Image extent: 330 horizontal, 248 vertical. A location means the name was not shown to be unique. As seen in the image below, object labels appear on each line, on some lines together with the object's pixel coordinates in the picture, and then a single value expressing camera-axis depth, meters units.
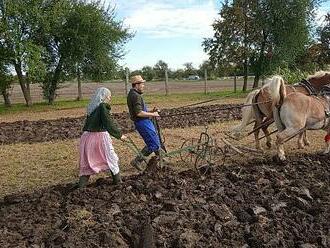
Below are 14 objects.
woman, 7.33
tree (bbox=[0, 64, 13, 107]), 25.52
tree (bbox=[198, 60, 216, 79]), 33.32
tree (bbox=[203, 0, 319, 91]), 30.94
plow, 8.20
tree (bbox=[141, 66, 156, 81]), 65.81
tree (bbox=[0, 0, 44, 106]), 23.59
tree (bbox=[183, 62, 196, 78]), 76.88
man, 8.16
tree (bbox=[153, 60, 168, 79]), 66.56
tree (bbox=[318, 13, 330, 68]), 32.16
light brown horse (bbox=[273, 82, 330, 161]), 8.68
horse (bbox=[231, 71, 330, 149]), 8.85
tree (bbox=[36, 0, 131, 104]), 26.08
